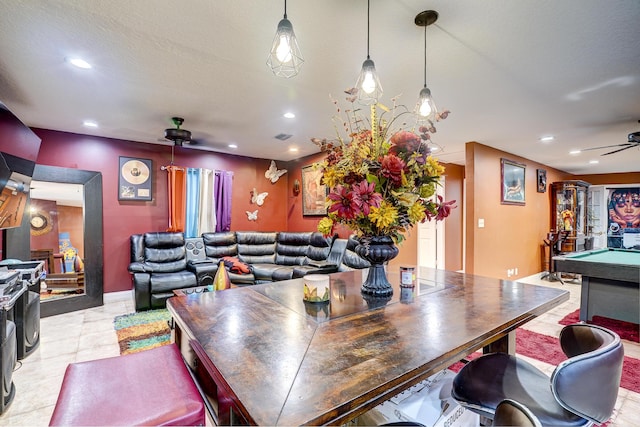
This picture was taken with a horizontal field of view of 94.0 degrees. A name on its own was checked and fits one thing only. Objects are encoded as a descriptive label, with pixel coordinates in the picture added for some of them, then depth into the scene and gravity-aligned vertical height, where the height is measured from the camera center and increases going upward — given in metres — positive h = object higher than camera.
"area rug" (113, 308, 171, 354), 2.82 -1.25
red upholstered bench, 0.81 -0.55
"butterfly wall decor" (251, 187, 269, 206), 5.91 +0.35
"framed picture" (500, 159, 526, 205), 5.14 +0.60
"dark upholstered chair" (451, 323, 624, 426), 0.87 -0.62
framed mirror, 3.79 -0.21
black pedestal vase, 1.39 -0.20
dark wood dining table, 0.63 -0.38
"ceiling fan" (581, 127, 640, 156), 3.66 +0.96
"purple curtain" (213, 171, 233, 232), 5.34 +0.28
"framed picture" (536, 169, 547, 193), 6.20 +0.75
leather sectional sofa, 4.05 -0.70
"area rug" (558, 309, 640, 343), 3.15 -1.28
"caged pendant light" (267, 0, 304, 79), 1.27 +0.75
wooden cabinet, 6.39 +0.18
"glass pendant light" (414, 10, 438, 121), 1.72 +0.77
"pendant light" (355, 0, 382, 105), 1.56 +0.72
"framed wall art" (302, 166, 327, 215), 5.36 +0.40
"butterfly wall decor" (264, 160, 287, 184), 6.07 +0.86
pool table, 2.89 -0.73
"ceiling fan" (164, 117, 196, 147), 3.77 +1.03
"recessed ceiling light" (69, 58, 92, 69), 2.23 +1.15
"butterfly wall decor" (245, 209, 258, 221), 5.86 -0.01
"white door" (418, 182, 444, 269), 6.29 -0.63
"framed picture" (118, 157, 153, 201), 4.57 +0.56
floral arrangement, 1.31 +0.16
